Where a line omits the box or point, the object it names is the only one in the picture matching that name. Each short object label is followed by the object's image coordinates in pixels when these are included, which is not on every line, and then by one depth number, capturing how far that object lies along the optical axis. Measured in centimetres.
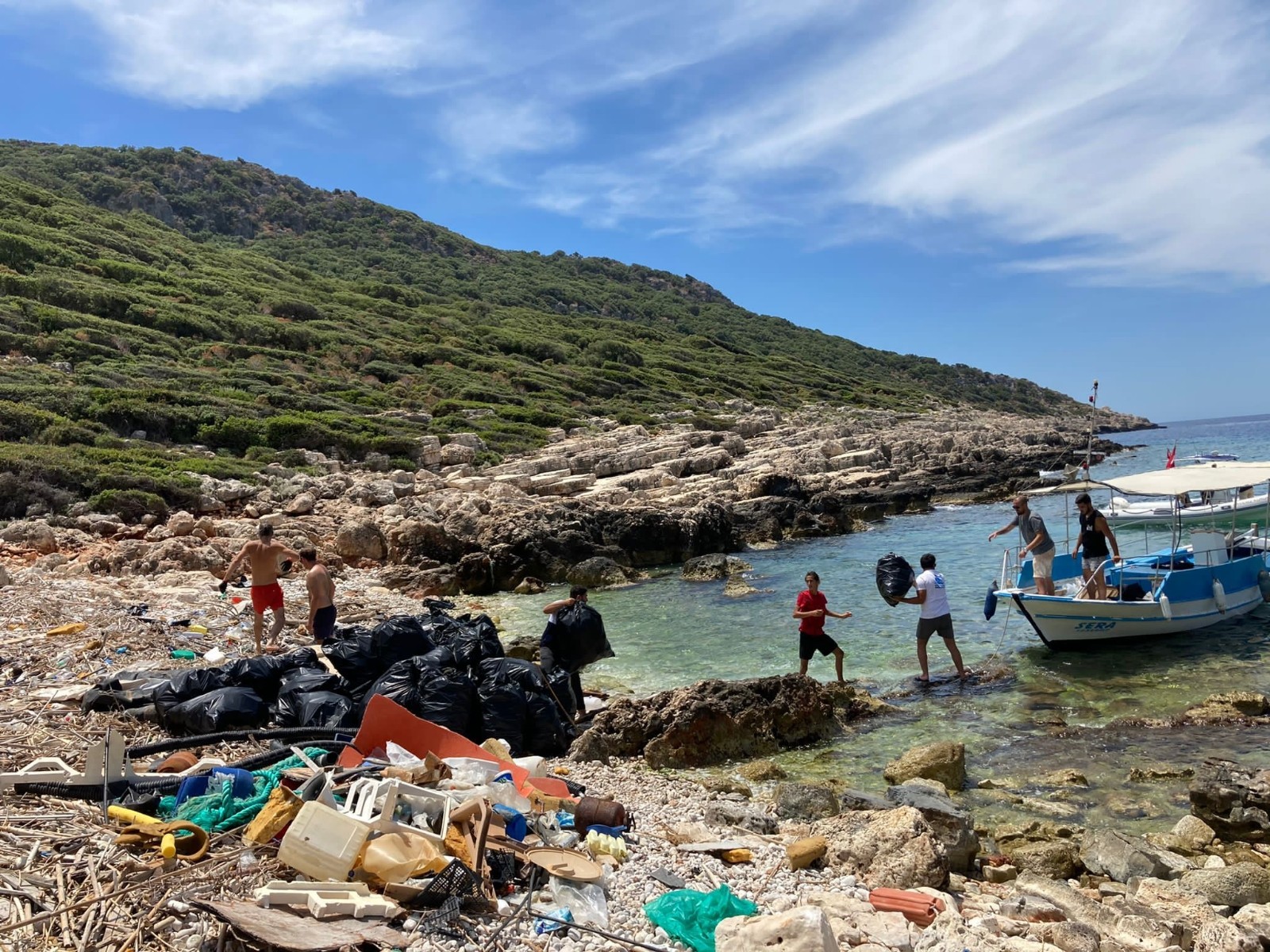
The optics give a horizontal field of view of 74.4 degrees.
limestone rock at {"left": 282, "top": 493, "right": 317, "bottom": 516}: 2067
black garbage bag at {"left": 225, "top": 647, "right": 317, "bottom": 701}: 773
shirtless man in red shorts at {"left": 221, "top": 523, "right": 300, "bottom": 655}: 1043
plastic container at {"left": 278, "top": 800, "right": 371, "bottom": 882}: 410
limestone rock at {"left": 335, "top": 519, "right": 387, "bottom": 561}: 1919
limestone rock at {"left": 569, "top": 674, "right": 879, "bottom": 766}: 840
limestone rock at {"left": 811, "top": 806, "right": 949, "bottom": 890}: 522
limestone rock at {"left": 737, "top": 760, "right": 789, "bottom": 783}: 799
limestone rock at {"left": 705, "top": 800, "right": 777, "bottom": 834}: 624
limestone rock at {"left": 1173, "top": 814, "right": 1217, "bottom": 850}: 629
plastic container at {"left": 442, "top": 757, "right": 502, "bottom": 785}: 546
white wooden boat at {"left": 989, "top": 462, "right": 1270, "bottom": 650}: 1160
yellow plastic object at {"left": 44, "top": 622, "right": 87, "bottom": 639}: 945
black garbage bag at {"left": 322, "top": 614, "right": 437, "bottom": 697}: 848
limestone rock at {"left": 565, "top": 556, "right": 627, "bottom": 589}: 2002
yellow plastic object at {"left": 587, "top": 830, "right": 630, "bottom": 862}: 501
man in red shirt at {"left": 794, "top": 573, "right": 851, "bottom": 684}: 1040
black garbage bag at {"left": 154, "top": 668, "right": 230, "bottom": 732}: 709
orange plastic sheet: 600
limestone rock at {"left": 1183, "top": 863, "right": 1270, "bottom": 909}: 526
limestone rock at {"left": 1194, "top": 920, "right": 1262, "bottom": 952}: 440
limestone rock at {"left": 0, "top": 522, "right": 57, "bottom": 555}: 1585
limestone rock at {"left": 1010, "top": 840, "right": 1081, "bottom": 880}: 582
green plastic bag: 407
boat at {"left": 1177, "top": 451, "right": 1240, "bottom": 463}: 2404
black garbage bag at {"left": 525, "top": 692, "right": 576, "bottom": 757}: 818
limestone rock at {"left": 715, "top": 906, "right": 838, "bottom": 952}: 360
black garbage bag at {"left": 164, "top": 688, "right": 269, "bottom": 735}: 690
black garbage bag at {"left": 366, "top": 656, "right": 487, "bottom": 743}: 746
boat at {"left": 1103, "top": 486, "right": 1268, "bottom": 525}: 1745
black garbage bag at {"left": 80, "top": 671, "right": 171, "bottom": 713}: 699
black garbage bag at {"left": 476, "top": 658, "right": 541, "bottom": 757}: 782
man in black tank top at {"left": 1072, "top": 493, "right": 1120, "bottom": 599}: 1152
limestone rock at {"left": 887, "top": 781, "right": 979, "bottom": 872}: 581
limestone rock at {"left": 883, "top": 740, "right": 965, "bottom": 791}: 746
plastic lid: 444
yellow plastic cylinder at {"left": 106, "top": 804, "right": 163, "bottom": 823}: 451
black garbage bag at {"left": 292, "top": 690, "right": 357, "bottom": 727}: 721
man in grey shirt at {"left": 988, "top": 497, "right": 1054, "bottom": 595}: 1168
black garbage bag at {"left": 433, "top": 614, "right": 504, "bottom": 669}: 846
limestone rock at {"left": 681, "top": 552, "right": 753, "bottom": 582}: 2026
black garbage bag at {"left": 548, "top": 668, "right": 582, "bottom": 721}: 884
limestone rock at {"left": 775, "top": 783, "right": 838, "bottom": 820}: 664
